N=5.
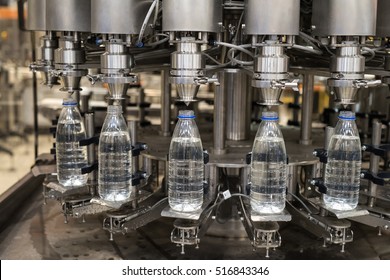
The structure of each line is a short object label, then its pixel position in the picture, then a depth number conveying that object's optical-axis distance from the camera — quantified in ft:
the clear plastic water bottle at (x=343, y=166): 5.23
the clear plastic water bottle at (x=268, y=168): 4.93
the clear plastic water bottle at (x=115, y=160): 5.40
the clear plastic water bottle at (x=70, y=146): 5.98
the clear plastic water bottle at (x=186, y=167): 4.99
